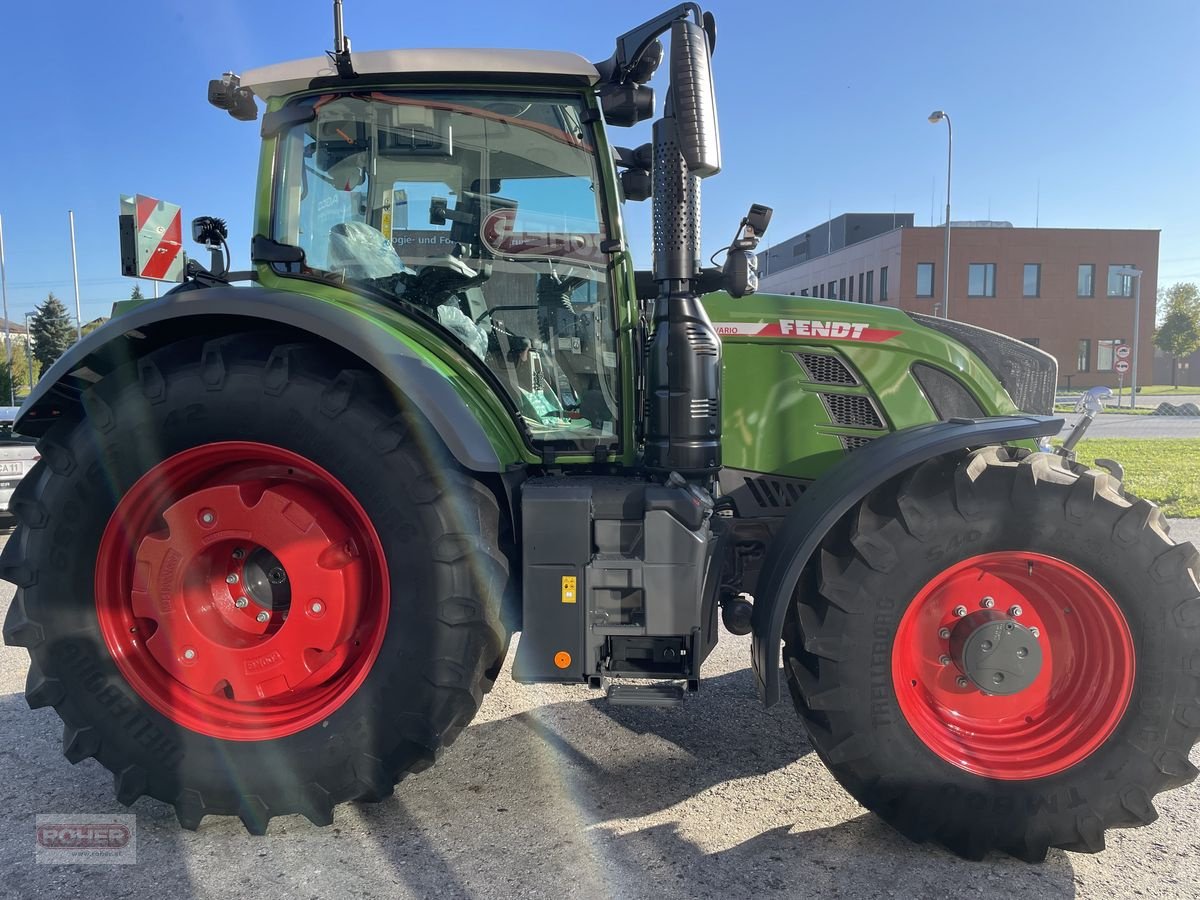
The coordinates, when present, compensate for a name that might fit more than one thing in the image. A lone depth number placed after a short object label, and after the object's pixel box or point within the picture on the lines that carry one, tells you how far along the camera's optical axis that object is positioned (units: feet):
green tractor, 7.55
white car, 21.02
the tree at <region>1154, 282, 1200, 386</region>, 144.36
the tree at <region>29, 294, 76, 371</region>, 127.75
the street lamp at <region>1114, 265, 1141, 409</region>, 84.69
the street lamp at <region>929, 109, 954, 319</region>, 69.15
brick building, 126.72
